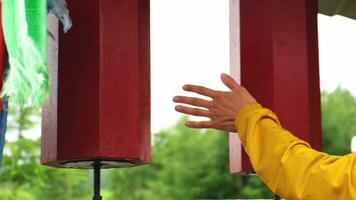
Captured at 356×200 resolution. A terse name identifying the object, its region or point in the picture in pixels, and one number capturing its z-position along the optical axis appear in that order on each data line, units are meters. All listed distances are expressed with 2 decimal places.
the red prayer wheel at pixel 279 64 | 3.00
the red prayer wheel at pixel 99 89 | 2.75
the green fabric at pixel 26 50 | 2.37
